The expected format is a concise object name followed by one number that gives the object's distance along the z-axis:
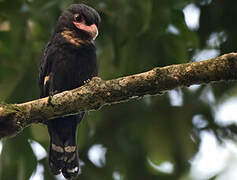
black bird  8.13
